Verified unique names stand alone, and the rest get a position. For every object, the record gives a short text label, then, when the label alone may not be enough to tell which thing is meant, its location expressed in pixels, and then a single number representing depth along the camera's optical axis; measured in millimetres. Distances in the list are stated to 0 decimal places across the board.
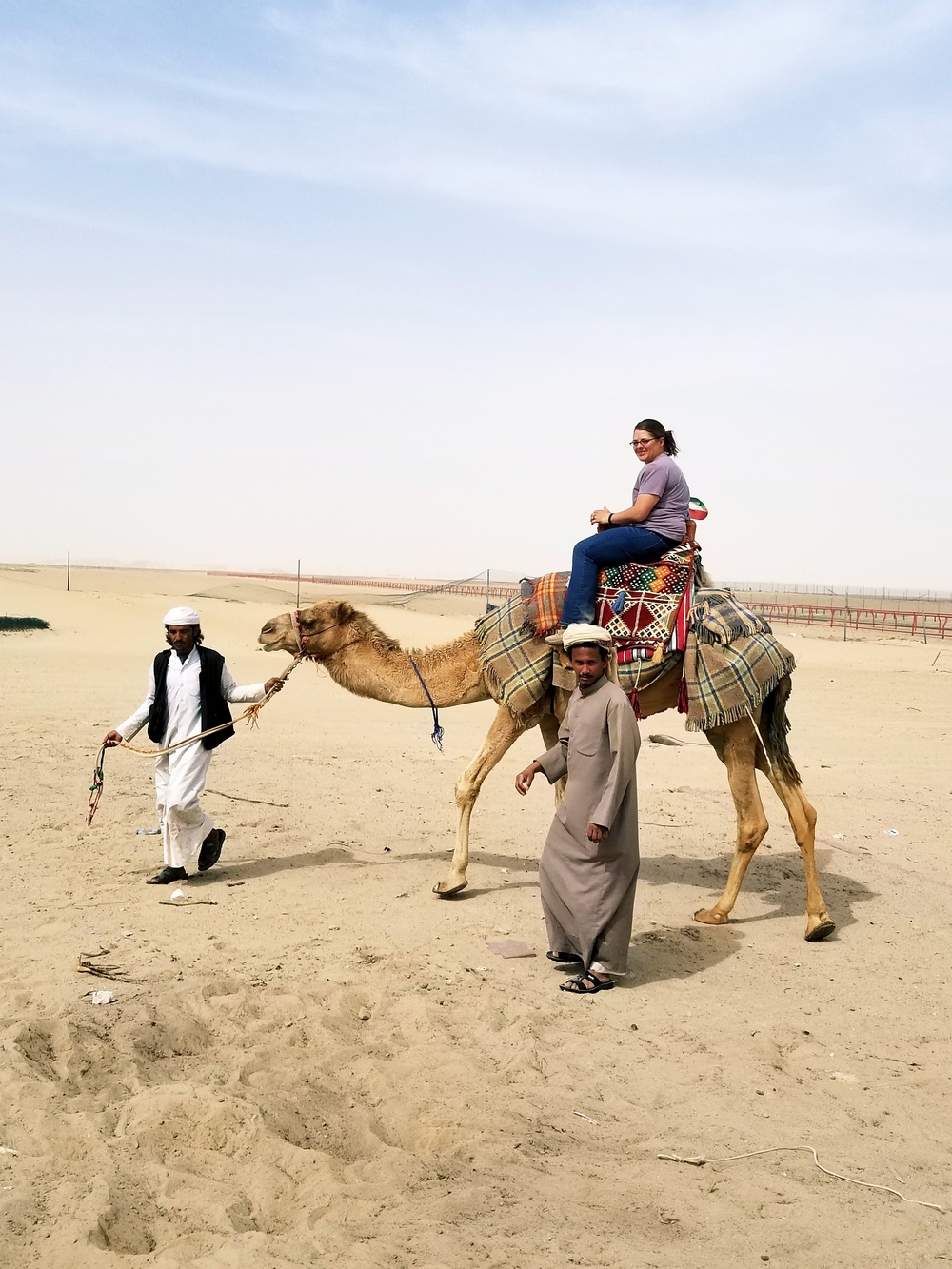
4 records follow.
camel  7797
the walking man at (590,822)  6238
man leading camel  8094
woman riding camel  7609
